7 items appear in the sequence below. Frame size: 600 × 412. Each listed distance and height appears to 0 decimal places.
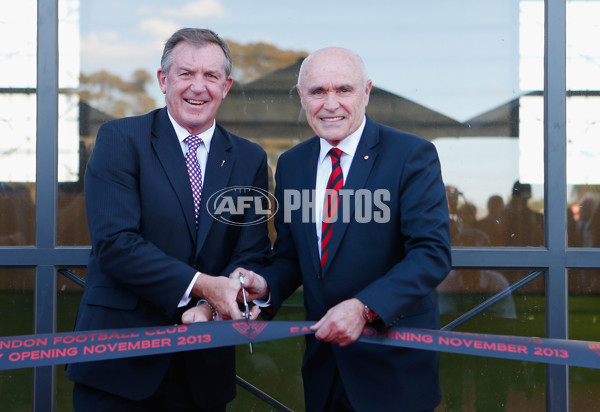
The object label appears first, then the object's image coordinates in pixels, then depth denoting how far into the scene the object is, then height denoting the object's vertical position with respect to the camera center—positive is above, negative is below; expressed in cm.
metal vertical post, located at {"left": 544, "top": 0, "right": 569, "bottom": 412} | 340 +18
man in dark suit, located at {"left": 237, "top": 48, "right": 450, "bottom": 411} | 212 -14
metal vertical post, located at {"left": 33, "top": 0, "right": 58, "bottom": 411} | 344 +18
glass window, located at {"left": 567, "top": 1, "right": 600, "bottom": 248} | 356 +52
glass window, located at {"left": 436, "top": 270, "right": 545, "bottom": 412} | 362 -92
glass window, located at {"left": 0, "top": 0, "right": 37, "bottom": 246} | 361 +50
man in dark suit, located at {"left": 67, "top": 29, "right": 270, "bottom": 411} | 220 -11
